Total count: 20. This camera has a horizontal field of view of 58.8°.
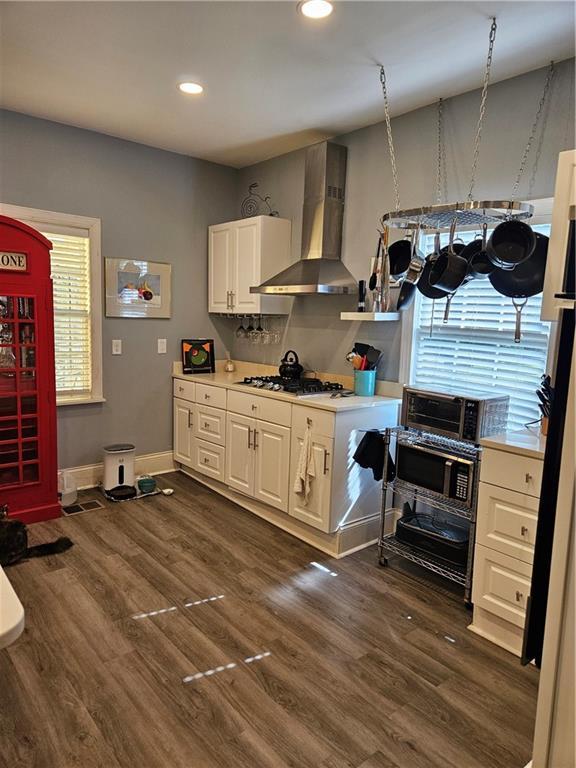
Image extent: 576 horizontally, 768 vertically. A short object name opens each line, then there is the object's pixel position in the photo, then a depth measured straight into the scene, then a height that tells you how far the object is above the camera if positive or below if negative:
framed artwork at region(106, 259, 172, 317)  4.21 +0.26
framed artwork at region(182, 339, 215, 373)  4.68 -0.32
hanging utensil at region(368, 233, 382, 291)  3.10 +0.33
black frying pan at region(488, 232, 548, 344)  2.49 +0.27
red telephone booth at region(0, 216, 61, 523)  3.31 -0.42
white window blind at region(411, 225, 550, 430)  2.84 -0.10
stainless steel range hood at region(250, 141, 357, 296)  3.70 +0.74
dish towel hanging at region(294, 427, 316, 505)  3.23 -0.90
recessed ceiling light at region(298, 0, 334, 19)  2.18 +1.36
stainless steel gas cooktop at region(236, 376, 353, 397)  3.54 -0.45
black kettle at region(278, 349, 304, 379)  4.04 -0.36
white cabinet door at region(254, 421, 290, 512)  3.48 -0.98
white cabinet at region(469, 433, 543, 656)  2.28 -0.95
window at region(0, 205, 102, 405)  3.95 +0.08
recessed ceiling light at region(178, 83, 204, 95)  3.02 +1.39
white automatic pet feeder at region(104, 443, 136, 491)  4.10 -1.18
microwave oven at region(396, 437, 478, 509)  2.66 -0.76
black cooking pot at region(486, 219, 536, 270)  2.36 +0.40
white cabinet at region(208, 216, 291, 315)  4.20 +0.53
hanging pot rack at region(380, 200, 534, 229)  2.18 +0.54
